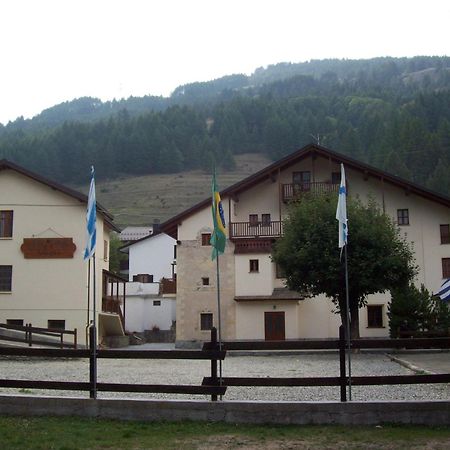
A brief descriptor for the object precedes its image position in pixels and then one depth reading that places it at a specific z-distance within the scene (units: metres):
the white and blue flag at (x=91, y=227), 12.12
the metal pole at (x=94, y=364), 10.43
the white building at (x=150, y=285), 62.56
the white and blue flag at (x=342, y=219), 12.47
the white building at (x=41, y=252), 39.28
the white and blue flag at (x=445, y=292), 18.48
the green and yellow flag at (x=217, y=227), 11.86
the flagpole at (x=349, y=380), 10.22
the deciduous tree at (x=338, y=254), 33.06
